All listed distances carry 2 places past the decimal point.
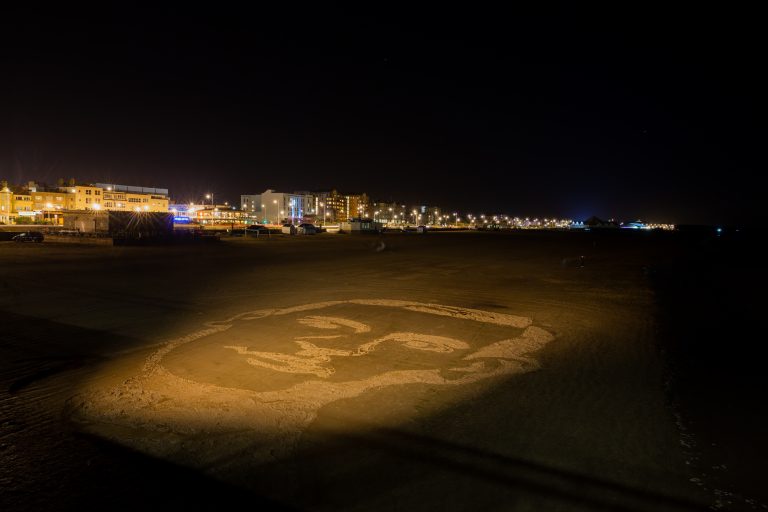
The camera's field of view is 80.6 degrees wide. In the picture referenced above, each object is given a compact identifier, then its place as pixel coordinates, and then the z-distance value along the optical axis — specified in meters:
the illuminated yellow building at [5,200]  107.25
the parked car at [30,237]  37.84
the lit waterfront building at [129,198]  122.25
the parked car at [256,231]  59.16
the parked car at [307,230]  66.31
